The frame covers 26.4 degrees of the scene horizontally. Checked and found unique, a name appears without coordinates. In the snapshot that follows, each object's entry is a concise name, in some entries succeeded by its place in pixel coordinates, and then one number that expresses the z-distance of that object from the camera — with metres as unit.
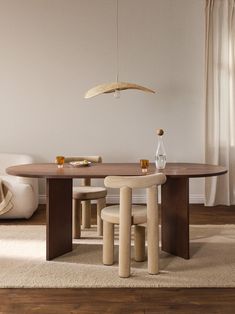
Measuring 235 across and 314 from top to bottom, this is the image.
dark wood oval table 3.55
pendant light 4.57
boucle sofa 5.03
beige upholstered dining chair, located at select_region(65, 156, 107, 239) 4.19
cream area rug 3.08
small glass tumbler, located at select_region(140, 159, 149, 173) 3.75
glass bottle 3.80
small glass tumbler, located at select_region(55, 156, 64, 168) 3.90
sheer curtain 5.89
